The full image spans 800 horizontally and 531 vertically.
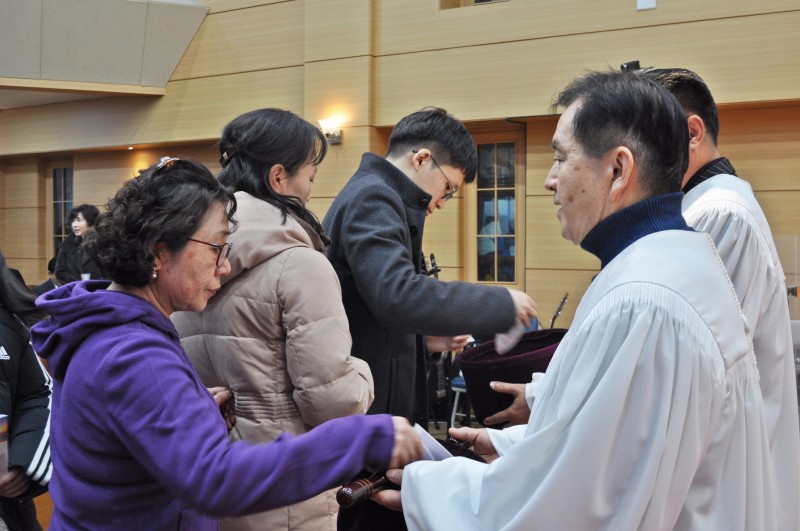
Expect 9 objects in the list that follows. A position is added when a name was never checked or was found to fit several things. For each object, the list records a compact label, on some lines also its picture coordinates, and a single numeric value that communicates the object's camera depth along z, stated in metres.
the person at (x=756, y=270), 1.68
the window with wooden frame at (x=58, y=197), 10.21
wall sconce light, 7.39
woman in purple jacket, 1.18
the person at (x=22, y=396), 2.14
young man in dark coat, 1.96
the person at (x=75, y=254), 6.78
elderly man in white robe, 1.08
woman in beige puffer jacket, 1.79
